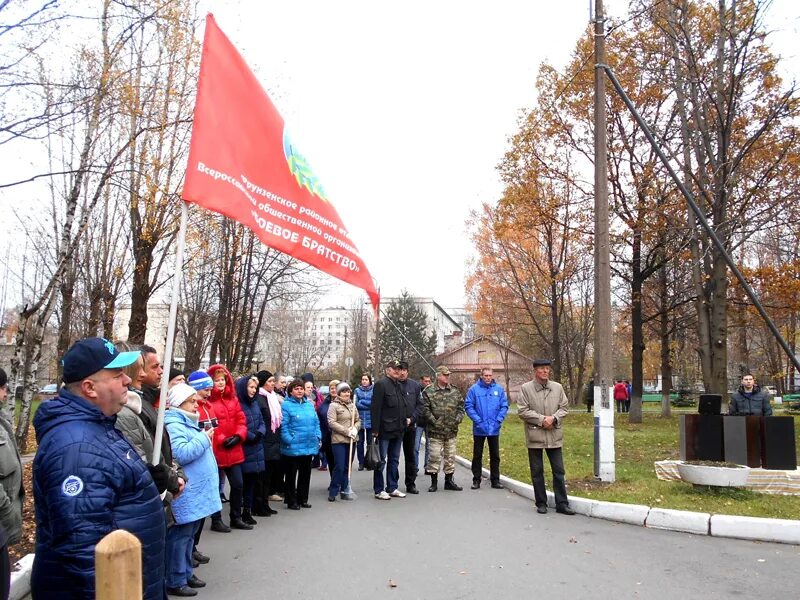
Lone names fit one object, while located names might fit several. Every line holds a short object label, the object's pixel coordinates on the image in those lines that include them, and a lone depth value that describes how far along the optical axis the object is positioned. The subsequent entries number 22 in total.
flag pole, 3.96
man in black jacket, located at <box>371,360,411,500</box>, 10.12
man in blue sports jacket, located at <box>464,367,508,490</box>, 10.98
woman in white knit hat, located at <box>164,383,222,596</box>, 5.38
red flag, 4.96
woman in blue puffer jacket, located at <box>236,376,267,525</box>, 8.16
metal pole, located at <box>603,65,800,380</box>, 11.04
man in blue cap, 2.60
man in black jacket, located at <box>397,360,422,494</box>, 10.63
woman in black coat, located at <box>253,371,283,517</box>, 8.79
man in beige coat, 8.73
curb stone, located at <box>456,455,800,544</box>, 7.07
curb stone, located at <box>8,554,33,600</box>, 5.19
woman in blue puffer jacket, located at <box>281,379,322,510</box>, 9.25
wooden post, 1.72
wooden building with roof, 51.65
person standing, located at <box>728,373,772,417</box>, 11.27
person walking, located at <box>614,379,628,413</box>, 35.47
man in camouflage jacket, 10.98
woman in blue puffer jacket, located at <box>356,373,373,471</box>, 13.55
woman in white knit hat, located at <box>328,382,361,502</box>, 9.91
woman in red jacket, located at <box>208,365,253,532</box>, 7.54
